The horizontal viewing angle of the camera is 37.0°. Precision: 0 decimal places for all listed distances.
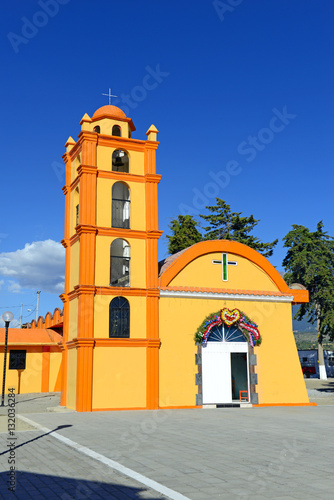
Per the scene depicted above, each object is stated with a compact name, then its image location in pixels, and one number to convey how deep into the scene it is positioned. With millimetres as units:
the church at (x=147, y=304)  20375
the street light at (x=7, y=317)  23062
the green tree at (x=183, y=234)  40188
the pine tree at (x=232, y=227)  45750
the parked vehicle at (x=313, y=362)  52469
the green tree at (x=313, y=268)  39031
